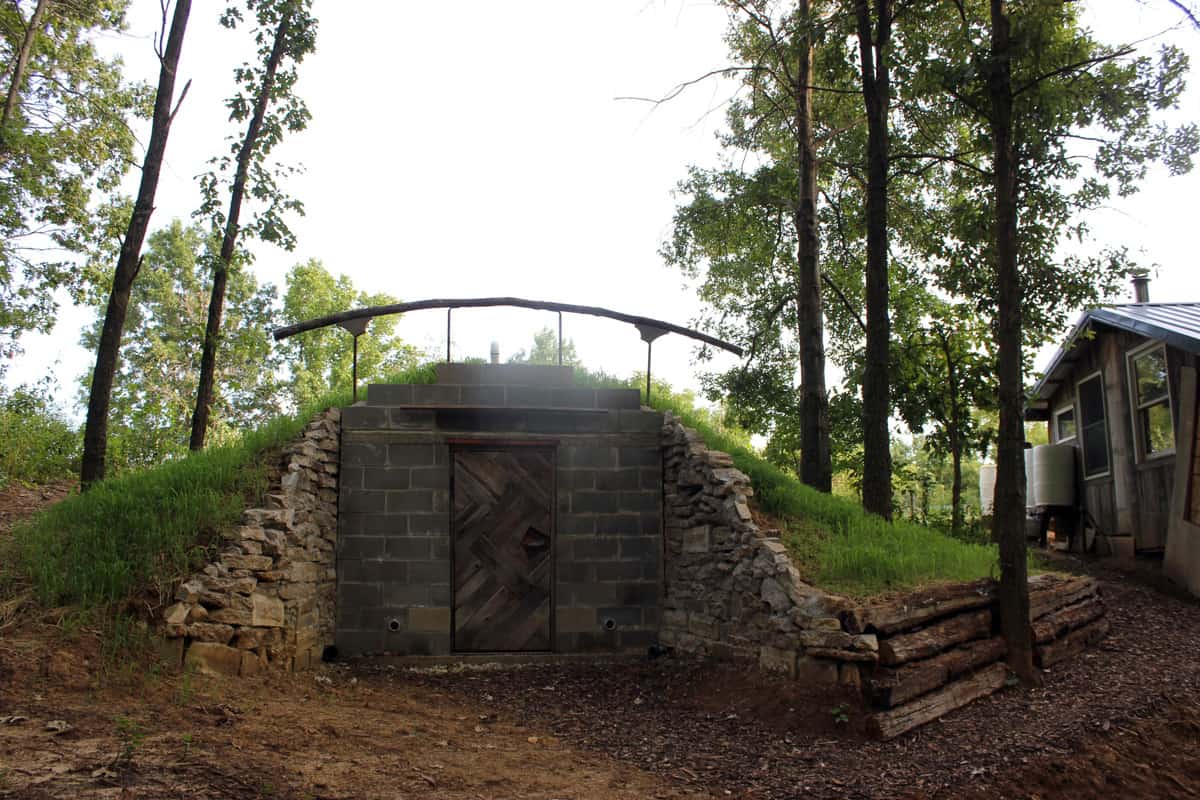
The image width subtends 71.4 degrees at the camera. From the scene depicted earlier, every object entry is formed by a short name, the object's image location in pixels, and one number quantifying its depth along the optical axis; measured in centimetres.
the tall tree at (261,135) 1345
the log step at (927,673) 657
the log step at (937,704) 641
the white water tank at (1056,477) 1616
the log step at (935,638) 682
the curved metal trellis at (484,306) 985
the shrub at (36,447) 1402
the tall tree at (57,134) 1578
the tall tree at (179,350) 3322
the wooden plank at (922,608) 695
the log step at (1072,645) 815
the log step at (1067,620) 823
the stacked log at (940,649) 662
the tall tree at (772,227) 1252
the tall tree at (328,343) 3778
